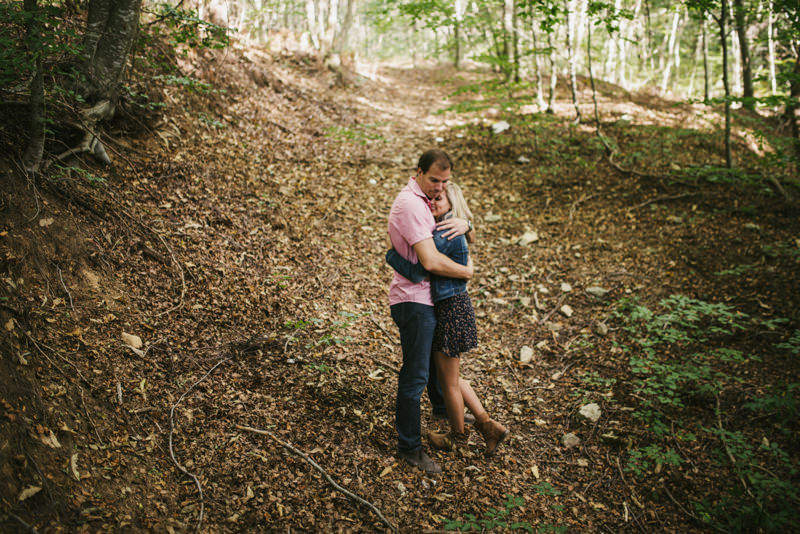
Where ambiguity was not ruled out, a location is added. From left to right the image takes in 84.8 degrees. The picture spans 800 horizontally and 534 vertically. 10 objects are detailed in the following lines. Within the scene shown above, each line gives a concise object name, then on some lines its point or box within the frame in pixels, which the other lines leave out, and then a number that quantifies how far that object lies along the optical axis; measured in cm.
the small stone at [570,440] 377
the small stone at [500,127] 1070
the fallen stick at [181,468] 256
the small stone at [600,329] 499
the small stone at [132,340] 342
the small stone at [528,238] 705
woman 311
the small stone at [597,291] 565
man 296
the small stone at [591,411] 396
